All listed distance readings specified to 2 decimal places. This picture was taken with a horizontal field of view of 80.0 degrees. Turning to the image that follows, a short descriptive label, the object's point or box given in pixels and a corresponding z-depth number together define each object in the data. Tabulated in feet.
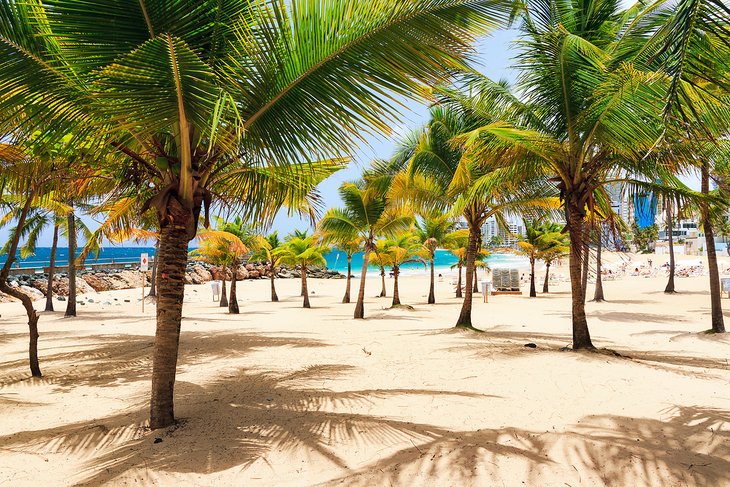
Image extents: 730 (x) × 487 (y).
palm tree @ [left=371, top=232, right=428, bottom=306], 78.54
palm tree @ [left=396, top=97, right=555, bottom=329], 33.91
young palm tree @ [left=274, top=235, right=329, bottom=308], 73.46
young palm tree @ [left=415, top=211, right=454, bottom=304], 82.94
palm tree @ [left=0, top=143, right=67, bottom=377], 19.23
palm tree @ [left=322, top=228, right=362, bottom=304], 54.34
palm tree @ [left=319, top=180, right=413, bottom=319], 52.39
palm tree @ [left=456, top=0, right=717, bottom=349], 20.16
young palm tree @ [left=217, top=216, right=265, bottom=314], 68.64
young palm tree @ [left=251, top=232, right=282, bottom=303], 76.26
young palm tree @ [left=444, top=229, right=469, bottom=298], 85.30
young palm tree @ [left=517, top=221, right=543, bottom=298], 89.76
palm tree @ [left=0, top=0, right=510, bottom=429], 10.25
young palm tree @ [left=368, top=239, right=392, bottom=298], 78.83
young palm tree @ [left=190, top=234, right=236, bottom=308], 59.21
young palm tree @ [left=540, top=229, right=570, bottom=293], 87.22
